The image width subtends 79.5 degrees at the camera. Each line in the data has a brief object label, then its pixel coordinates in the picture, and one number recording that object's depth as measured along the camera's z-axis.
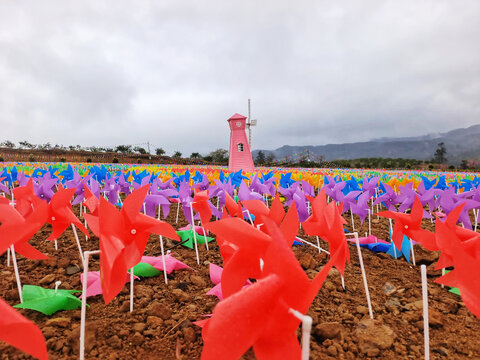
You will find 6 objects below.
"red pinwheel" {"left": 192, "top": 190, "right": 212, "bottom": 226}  1.90
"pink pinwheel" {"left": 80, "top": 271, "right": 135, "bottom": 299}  1.31
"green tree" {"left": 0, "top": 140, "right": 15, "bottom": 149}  37.00
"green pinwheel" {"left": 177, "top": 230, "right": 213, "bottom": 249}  2.22
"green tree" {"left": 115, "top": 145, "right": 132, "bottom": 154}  40.19
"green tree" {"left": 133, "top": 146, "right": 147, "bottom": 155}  38.02
